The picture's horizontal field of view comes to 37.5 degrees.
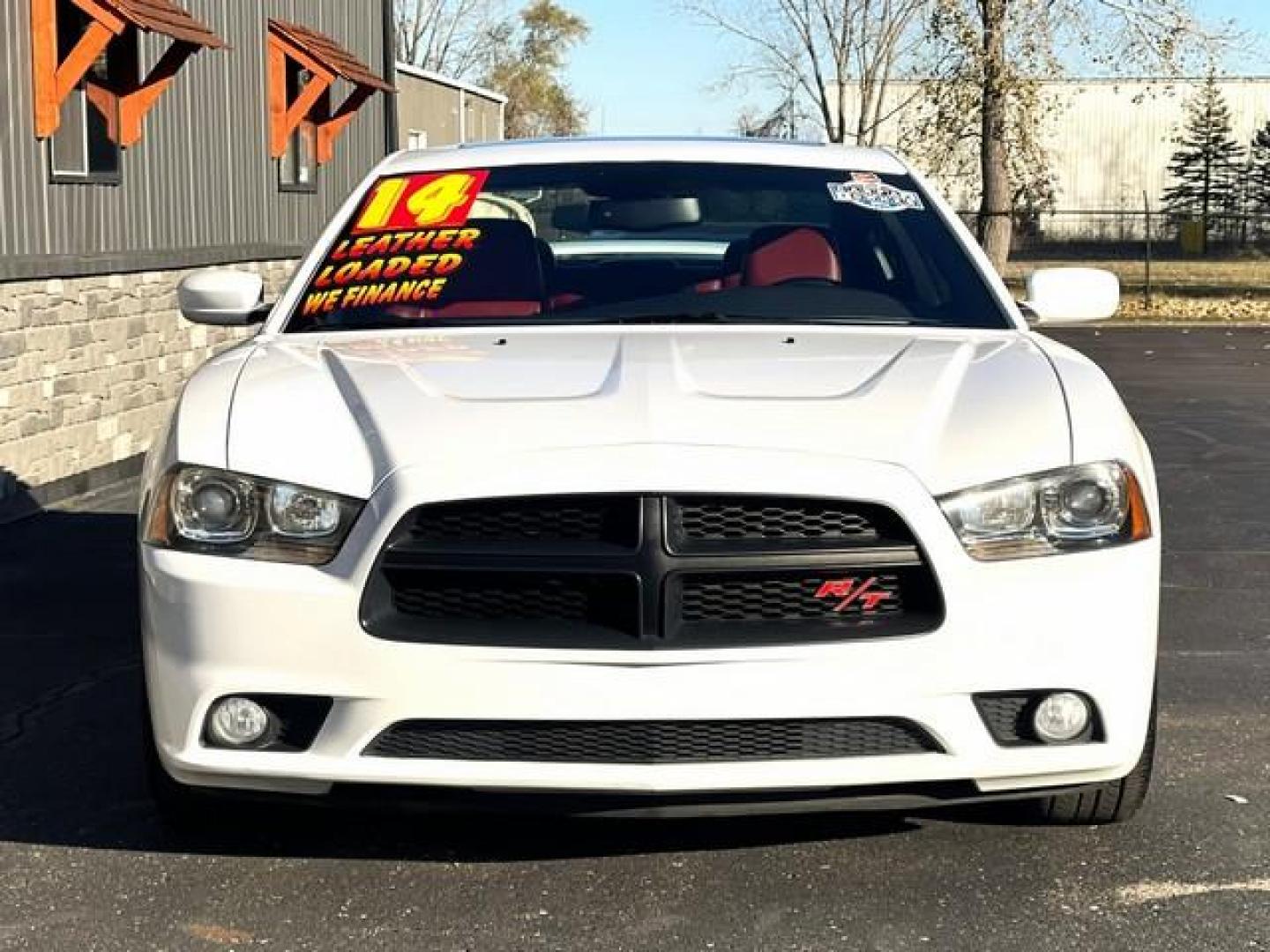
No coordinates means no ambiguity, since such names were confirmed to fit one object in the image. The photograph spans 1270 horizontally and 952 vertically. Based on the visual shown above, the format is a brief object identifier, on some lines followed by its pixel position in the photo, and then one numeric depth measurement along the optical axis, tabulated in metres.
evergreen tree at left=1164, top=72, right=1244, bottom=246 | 63.09
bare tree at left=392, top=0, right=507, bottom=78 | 74.38
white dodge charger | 3.43
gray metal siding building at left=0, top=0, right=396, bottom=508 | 10.18
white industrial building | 63.84
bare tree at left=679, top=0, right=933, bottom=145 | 46.09
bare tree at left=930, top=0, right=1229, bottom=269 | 28.30
